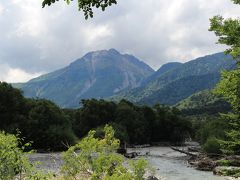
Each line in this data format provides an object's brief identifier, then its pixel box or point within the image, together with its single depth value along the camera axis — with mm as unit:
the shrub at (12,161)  12959
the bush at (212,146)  102438
